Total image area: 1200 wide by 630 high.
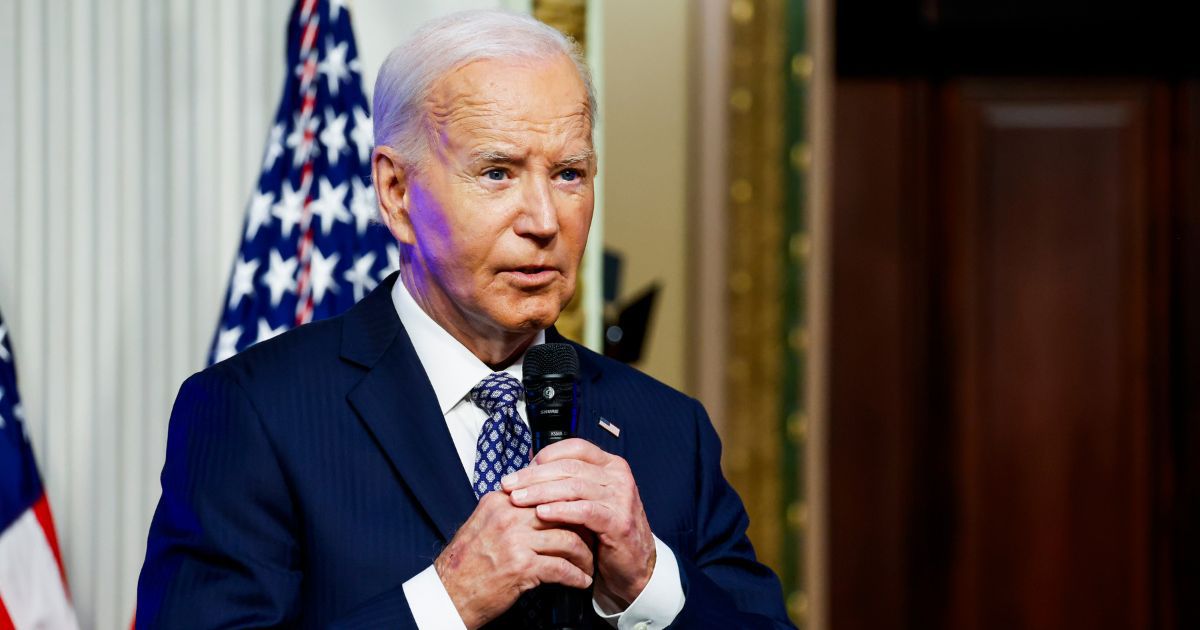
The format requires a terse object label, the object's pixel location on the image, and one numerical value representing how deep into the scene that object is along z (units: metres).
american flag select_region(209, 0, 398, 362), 5.27
